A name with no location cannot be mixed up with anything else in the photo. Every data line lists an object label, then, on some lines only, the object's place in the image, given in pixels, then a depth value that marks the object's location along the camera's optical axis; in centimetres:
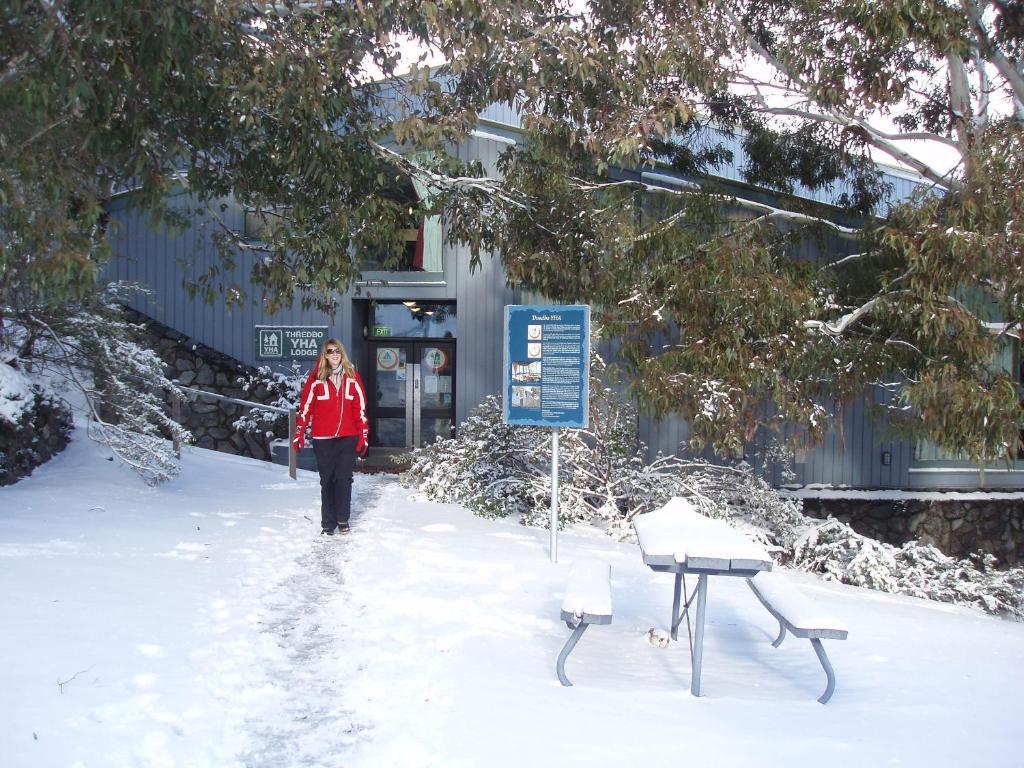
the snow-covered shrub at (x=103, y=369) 898
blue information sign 783
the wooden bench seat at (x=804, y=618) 436
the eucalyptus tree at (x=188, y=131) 541
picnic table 435
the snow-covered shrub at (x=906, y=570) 944
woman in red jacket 800
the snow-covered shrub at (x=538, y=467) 1062
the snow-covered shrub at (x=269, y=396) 1461
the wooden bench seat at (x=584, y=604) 438
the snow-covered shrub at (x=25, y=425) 828
